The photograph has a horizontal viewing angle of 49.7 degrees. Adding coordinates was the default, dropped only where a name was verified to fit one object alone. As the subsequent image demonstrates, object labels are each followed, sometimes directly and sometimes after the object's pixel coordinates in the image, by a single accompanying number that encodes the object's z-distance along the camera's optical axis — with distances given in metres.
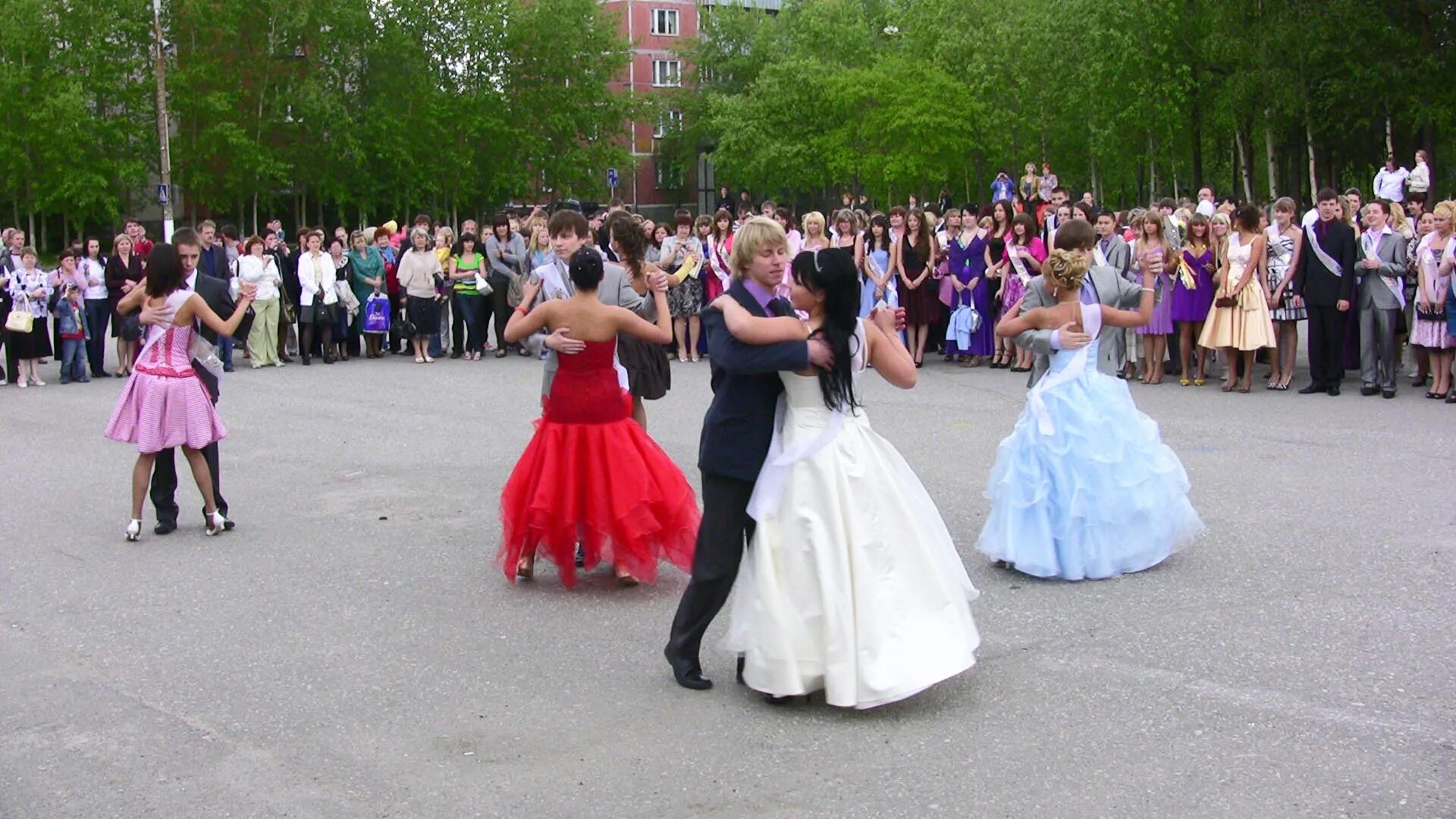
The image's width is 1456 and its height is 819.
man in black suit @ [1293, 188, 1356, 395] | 14.93
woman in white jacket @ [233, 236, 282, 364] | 19.70
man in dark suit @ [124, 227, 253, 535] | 9.41
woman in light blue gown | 7.86
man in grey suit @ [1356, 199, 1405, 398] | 14.55
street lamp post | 46.03
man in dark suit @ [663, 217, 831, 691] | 5.84
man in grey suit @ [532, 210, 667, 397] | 8.54
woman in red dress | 7.74
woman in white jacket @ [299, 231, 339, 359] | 20.09
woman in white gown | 5.65
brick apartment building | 97.69
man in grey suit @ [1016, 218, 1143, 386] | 8.19
